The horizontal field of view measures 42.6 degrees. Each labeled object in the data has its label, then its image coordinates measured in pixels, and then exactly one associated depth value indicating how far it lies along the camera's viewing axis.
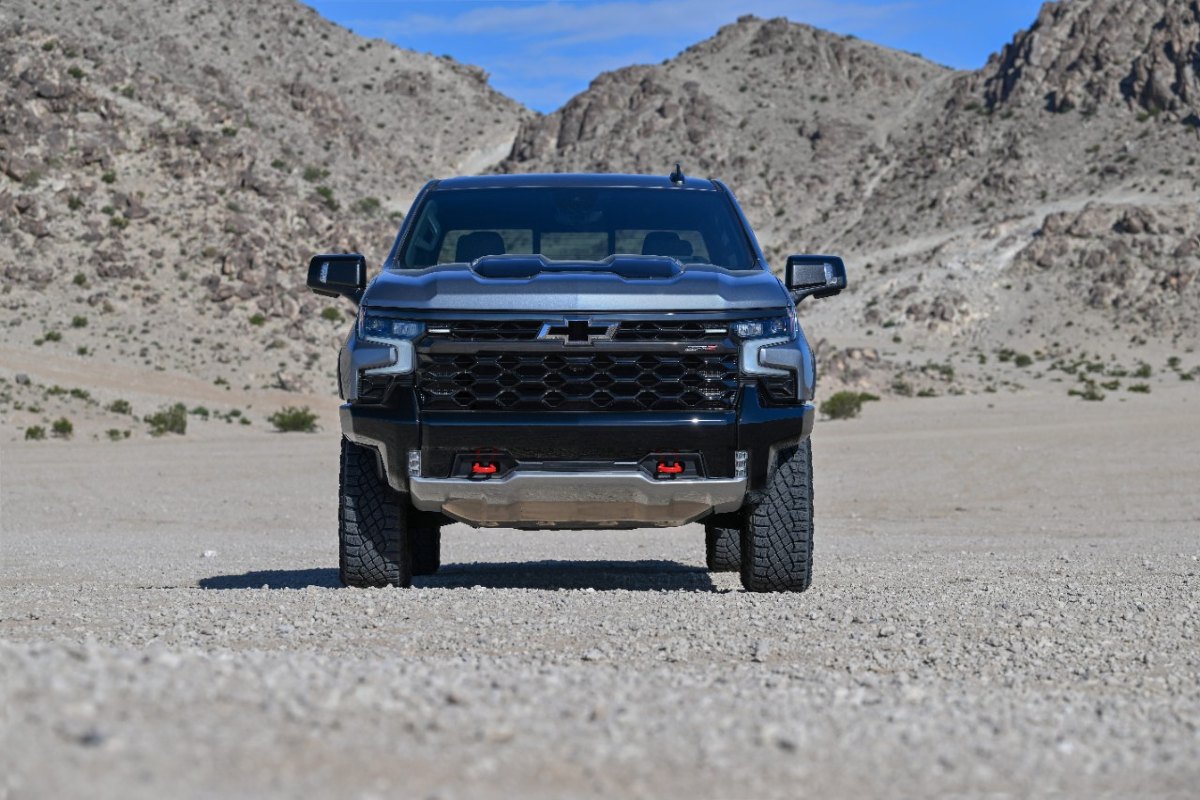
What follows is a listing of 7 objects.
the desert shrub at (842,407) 42.22
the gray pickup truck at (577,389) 7.83
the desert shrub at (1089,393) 46.91
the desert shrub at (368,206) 61.78
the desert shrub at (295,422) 38.97
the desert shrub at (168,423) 36.66
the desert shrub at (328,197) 58.28
